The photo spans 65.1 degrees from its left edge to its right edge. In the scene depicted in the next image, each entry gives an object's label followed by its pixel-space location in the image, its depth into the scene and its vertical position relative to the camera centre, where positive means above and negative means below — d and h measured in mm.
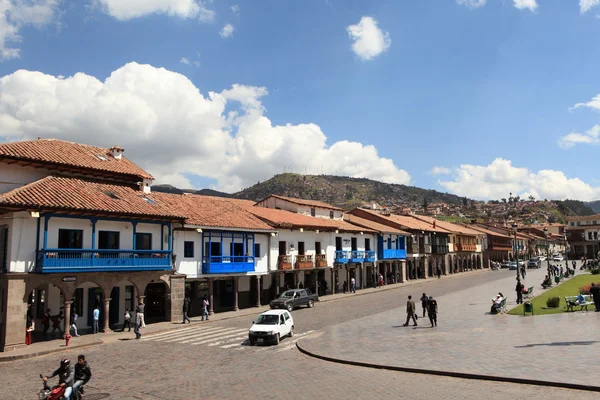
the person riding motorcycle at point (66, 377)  11408 -2814
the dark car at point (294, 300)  32062 -2909
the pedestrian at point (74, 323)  23547 -3079
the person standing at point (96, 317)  24453 -2865
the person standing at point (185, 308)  27594 -2803
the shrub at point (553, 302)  26844 -2781
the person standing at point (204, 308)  28938 -2958
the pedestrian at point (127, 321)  25391 -3215
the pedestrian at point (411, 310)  23461 -2699
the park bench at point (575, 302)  25228 -2625
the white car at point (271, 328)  20609 -3091
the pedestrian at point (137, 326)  22812 -3165
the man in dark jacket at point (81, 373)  11949 -2849
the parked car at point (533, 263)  80062 -1666
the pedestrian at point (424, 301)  25391 -2440
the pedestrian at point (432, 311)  22969 -2715
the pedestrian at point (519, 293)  30453 -2546
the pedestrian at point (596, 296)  24078 -2229
